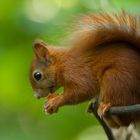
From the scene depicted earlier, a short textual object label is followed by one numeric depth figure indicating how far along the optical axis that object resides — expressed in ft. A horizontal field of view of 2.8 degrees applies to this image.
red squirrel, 10.29
